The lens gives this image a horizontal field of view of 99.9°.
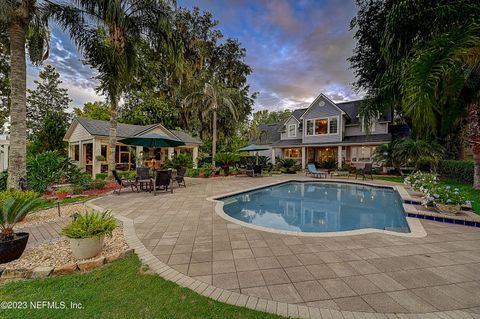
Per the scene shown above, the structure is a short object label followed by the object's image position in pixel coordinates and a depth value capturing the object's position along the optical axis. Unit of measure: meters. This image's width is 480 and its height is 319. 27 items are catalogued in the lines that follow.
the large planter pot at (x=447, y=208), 5.91
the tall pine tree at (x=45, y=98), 31.83
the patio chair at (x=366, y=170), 15.66
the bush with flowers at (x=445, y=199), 5.92
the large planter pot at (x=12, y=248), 3.22
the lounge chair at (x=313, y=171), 17.06
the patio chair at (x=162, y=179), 9.07
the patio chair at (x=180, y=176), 11.18
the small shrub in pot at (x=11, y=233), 3.25
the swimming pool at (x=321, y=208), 6.69
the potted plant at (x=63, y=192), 6.81
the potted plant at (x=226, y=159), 17.08
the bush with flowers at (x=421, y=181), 7.00
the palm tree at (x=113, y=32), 8.67
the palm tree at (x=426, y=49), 3.73
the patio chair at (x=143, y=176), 9.81
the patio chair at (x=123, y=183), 9.31
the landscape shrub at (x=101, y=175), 13.83
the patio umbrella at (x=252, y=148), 18.02
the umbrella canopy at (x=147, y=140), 9.48
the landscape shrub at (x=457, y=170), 11.98
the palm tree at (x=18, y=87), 6.33
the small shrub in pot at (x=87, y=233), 3.33
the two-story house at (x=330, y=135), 20.28
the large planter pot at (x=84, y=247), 3.32
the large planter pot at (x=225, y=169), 17.45
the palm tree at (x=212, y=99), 18.44
